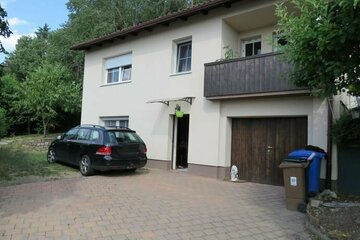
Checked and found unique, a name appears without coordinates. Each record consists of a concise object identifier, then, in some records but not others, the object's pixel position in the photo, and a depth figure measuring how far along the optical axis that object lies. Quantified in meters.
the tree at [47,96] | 24.52
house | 10.55
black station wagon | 11.23
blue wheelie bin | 8.17
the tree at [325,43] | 4.89
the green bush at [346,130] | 8.59
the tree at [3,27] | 11.21
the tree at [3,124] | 22.83
